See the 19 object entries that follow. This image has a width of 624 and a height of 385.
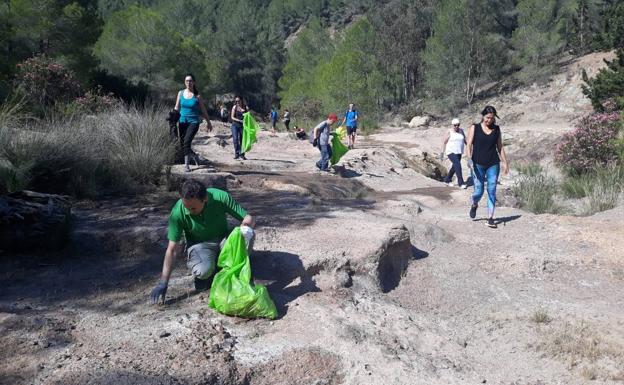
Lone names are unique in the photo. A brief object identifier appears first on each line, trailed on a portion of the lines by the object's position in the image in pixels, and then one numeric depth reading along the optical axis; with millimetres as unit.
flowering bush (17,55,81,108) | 14234
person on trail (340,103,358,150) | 18031
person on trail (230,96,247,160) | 12422
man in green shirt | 4535
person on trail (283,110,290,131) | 28406
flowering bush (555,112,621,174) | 13781
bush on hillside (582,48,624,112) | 19781
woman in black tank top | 7281
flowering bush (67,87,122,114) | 12137
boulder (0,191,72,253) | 5555
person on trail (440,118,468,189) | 11625
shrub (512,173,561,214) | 9109
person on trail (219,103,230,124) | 33125
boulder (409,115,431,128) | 36188
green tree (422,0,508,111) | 39688
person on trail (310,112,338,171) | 11953
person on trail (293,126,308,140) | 21156
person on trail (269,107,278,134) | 27750
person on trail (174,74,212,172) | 8859
